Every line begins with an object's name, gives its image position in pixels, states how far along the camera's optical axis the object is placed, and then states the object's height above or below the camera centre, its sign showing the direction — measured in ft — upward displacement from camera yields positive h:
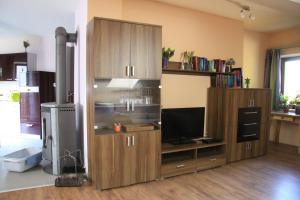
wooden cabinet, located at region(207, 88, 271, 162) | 12.69 -1.78
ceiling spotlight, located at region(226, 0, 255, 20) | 11.11 +4.26
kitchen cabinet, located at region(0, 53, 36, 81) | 18.35 +2.02
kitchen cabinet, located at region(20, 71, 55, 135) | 17.58 -0.67
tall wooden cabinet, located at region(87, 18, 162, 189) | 9.19 -0.50
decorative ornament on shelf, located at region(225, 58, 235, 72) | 13.79 +1.55
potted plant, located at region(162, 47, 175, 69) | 11.34 +1.66
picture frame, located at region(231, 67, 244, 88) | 13.60 +0.72
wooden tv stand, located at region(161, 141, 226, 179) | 10.79 -3.59
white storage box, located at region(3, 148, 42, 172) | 10.94 -3.67
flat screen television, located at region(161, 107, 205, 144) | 11.39 -1.91
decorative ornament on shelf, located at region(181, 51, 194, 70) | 12.37 +1.53
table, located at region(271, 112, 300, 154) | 15.24 -2.01
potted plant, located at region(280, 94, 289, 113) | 16.38 -1.04
